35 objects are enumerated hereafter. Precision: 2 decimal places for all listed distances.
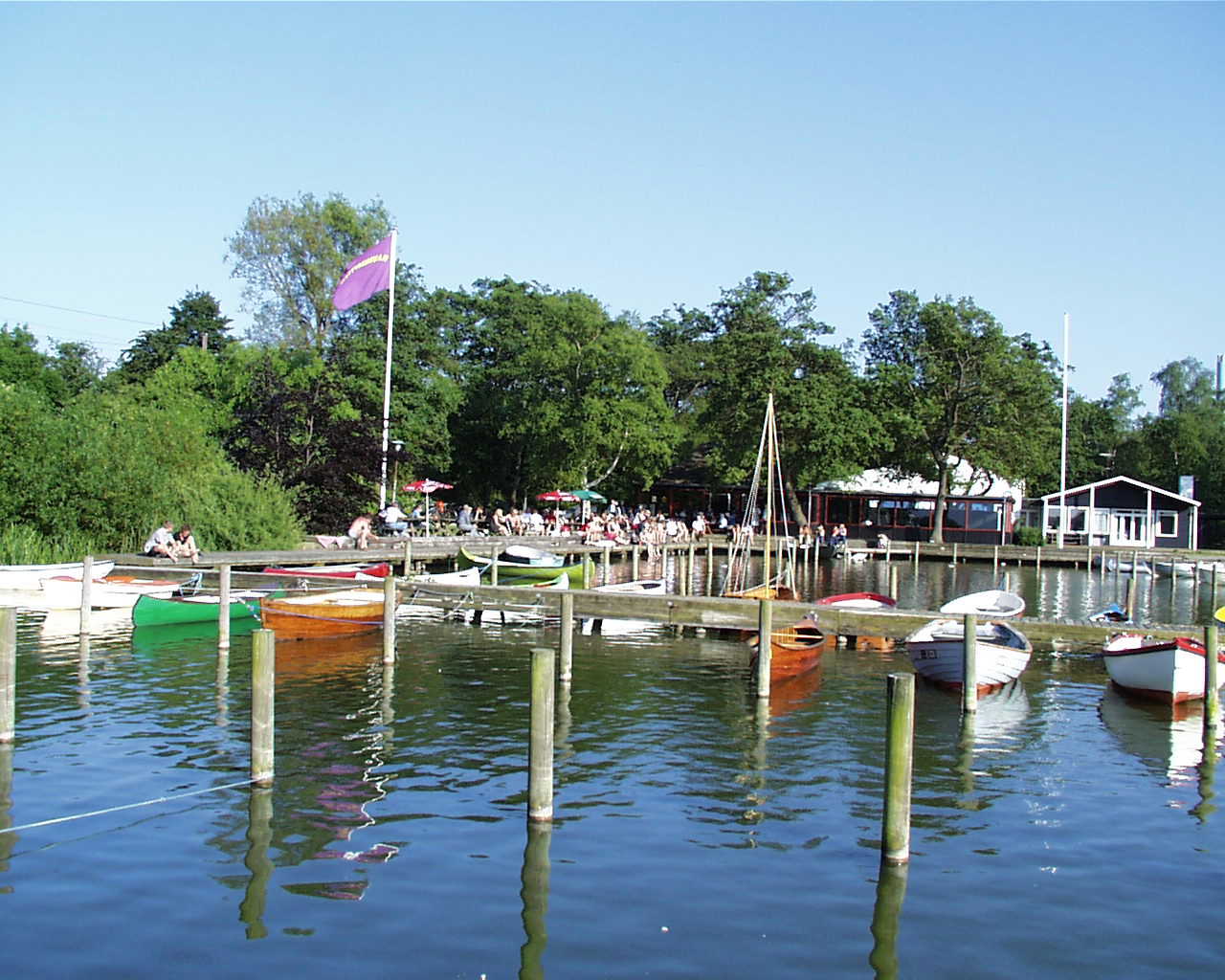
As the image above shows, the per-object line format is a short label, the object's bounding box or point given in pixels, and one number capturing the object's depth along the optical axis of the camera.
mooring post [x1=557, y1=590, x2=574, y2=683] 19.81
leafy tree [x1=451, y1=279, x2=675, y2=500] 62.19
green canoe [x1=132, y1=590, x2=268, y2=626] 24.64
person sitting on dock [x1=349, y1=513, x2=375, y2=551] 38.66
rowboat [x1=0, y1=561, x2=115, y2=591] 26.56
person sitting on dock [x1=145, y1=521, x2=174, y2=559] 29.12
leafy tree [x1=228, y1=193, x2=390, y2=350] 60.53
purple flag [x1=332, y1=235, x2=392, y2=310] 42.31
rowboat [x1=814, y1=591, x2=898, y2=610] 24.31
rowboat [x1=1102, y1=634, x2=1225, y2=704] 18.98
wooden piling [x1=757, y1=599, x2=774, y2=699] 18.78
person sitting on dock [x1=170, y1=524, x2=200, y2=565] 29.08
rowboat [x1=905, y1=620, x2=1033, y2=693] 19.58
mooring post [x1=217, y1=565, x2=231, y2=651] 22.08
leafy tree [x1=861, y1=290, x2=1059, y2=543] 63.72
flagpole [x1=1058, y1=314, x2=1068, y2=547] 66.62
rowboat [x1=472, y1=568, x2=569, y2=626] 22.77
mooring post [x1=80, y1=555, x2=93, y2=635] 23.02
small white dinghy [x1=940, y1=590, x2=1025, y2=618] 24.86
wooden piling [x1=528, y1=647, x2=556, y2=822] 11.17
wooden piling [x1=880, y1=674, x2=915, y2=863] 10.36
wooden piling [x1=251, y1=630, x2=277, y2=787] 12.24
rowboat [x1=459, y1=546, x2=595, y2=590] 35.81
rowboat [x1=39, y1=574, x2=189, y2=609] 26.00
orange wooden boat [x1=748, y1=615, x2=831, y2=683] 20.61
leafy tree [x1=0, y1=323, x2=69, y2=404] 60.19
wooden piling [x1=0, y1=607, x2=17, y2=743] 13.62
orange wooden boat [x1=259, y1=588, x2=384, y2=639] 23.80
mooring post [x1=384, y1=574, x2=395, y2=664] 21.45
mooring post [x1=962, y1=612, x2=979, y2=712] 17.83
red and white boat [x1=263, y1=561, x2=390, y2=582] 27.66
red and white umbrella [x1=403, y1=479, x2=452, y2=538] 50.62
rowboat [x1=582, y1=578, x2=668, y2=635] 26.53
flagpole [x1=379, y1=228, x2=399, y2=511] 43.72
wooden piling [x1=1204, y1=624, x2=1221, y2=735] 16.77
